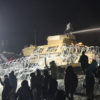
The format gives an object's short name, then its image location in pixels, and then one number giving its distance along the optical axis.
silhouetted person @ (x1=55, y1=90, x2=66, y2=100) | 10.48
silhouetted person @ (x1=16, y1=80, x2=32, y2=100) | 10.69
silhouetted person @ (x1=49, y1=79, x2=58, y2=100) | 10.68
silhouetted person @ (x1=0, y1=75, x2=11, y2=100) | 11.59
